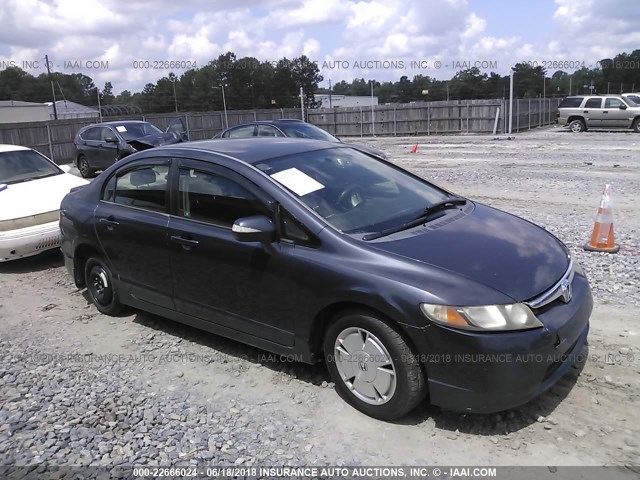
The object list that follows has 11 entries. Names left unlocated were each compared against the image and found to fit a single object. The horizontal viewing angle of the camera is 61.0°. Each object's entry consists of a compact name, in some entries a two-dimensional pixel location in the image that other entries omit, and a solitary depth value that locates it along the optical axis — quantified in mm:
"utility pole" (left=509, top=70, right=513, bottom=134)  28359
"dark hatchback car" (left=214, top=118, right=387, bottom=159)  13273
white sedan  7051
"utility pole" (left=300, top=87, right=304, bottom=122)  34875
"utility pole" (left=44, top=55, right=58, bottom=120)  50412
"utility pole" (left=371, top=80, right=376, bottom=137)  35344
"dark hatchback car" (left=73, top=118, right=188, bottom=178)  16281
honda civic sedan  3115
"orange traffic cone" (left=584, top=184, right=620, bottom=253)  6590
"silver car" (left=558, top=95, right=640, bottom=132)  25828
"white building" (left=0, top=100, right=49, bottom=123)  51219
